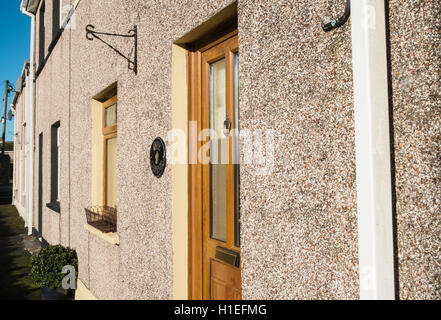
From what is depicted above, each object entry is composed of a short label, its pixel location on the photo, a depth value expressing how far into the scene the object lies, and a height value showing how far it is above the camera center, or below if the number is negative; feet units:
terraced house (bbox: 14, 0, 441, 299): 4.19 +0.39
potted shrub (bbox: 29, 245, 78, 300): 17.75 -4.40
